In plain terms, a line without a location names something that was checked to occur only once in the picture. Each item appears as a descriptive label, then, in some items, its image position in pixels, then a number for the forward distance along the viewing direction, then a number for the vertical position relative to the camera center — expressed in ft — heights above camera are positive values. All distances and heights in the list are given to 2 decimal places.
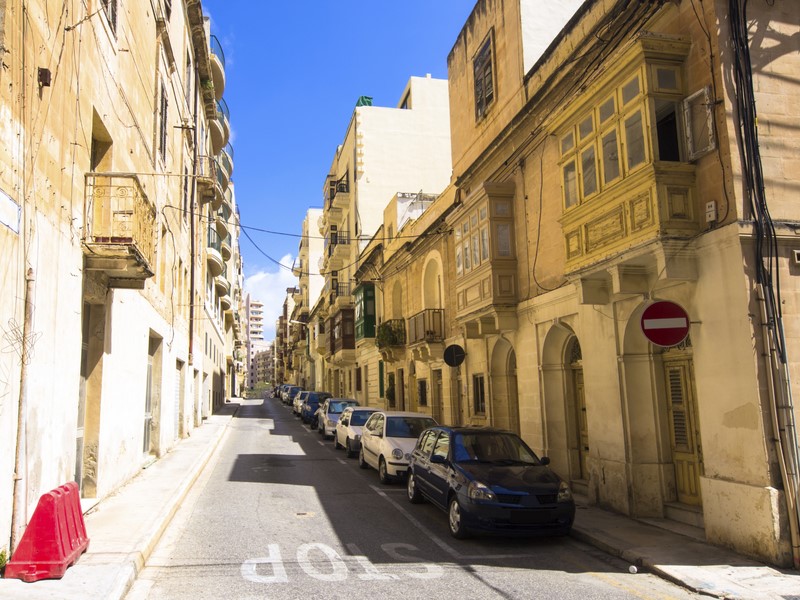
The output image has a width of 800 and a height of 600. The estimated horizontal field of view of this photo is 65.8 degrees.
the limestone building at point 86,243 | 21.70 +6.75
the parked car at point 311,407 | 103.84 -4.29
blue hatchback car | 27.27 -5.08
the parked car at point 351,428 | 60.75 -4.81
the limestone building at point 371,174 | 127.44 +43.81
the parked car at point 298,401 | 120.80 -3.67
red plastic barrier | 20.12 -5.07
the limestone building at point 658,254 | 25.40 +5.83
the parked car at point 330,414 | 79.89 -4.24
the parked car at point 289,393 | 188.15 -2.99
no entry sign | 26.73 +2.00
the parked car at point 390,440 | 44.50 -4.67
